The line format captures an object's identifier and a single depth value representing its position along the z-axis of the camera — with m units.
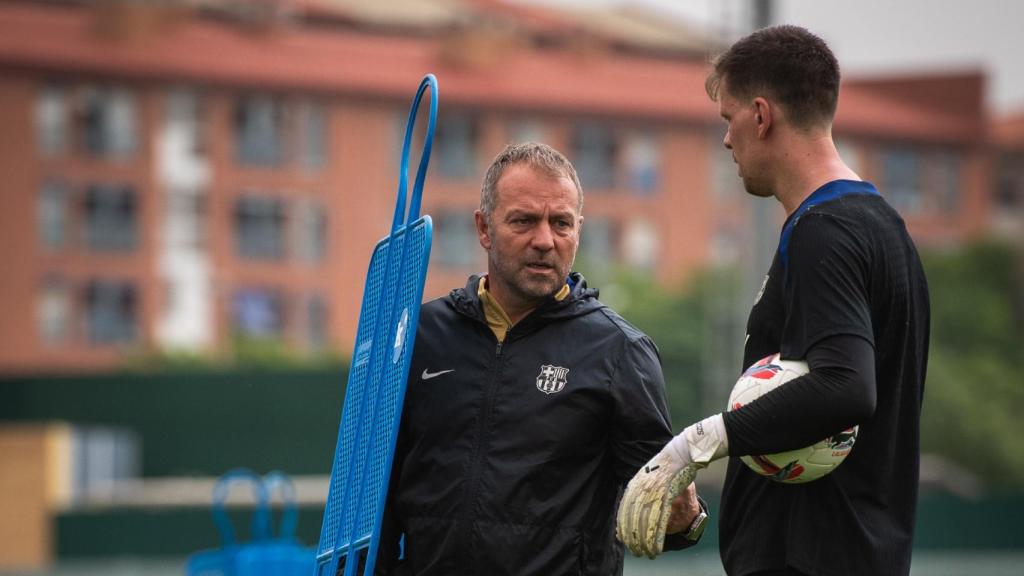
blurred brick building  107.75
